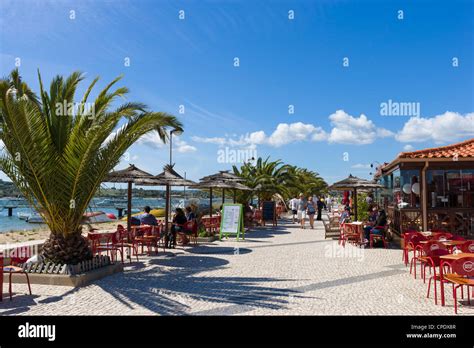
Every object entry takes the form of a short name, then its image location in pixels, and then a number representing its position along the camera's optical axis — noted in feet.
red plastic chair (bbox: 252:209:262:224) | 72.13
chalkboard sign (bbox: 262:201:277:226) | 71.56
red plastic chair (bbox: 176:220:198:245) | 43.68
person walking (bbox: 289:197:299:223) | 82.53
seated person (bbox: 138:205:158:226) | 40.45
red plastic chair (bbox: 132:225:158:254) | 35.45
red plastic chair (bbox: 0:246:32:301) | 22.07
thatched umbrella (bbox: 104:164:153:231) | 38.05
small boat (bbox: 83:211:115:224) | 114.17
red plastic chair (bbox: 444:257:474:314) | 18.34
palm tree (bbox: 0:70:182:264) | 24.50
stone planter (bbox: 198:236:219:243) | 47.62
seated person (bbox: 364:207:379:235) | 44.45
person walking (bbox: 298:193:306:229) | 66.25
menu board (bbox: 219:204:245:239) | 50.31
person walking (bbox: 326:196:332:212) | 128.02
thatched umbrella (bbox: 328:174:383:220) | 52.10
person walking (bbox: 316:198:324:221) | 86.75
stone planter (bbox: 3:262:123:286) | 24.18
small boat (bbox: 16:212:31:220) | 201.85
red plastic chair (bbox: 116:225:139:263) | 32.49
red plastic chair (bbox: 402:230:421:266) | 29.36
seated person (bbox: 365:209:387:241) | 41.52
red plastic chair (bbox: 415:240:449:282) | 22.26
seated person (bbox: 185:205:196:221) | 46.44
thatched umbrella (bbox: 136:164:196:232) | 42.10
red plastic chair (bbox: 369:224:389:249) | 41.47
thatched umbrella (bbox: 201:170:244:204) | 61.87
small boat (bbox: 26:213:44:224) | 158.30
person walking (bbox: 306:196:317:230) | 65.05
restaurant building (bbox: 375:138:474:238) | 40.63
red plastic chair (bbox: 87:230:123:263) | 31.63
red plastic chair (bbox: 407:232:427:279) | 27.35
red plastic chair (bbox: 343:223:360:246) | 42.96
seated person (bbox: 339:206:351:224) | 51.17
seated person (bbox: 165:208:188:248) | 41.98
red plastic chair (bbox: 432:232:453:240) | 29.97
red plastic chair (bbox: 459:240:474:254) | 24.41
